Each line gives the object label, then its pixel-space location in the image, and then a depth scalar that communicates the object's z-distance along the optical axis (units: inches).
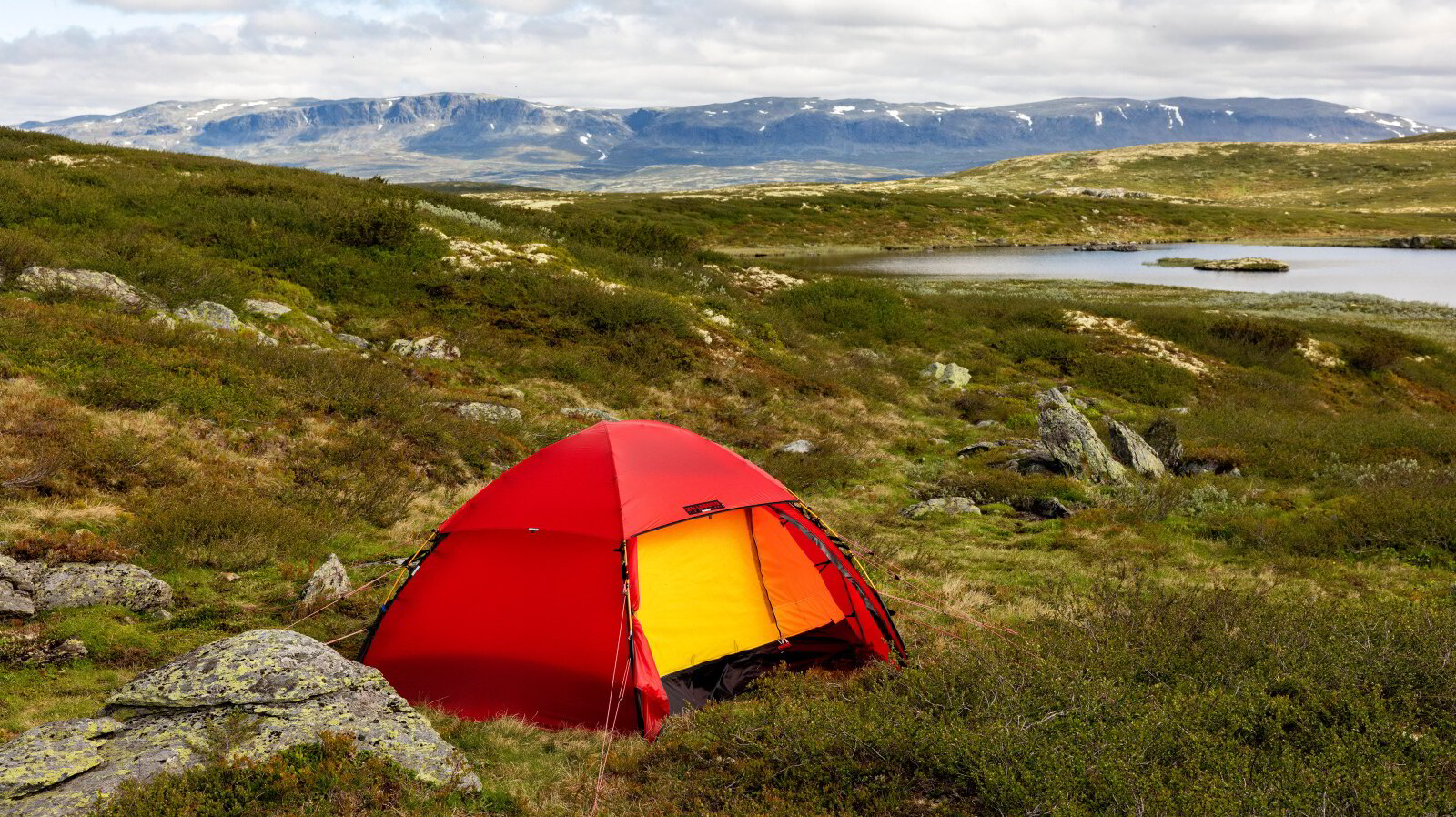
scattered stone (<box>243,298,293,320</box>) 697.6
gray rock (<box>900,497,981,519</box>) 533.3
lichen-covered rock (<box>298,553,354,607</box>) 321.4
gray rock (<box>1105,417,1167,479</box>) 628.9
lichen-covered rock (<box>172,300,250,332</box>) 634.8
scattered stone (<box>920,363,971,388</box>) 968.3
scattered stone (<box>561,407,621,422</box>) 651.5
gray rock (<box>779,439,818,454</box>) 625.9
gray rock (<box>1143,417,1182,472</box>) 666.8
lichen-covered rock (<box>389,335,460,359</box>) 725.9
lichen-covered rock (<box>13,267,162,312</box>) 585.6
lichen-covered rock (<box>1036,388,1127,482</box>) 598.9
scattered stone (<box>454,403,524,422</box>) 591.2
